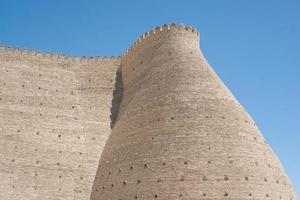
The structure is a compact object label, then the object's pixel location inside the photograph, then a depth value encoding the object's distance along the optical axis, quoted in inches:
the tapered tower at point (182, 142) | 732.0
